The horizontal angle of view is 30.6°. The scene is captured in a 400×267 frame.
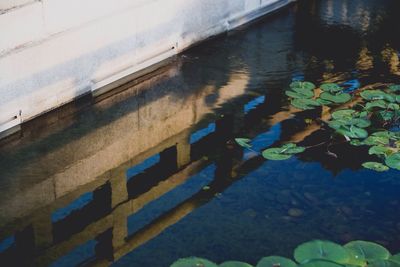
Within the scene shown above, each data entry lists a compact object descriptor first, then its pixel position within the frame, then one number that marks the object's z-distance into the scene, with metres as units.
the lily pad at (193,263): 5.31
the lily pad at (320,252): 5.27
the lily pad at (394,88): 8.14
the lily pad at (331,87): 8.08
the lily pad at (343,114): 7.46
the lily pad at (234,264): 5.28
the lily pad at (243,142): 7.11
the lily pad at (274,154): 6.85
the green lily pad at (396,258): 5.39
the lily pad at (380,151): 6.87
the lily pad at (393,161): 6.71
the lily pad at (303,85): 8.16
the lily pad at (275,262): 5.21
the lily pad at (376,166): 6.72
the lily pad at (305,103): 7.76
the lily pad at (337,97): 7.80
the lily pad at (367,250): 5.38
